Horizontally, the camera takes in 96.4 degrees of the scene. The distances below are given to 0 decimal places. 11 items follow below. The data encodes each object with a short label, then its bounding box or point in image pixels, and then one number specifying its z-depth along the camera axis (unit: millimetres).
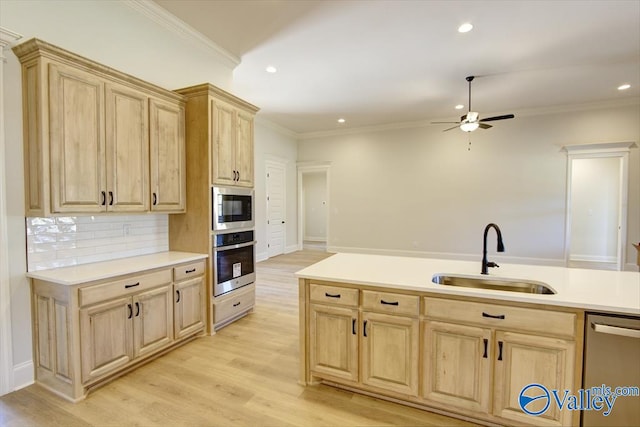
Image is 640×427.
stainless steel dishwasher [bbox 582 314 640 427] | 1479
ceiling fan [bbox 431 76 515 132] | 4488
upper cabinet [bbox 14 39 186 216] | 2090
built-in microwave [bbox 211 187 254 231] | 3141
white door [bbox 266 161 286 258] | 7306
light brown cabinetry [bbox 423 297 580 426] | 1605
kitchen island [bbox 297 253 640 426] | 1609
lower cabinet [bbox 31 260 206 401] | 2061
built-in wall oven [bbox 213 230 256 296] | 3182
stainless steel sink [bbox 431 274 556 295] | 1947
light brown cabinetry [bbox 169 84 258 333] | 3088
